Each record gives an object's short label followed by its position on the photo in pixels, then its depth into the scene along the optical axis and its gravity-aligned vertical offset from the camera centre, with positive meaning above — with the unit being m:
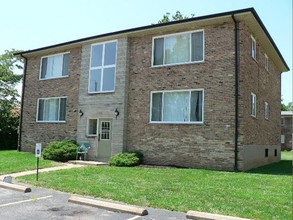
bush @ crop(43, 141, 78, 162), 16.25 -0.95
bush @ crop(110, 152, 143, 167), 14.38 -1.09
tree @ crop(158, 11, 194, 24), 38.75 +14.56
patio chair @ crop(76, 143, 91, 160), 16.81 -0.85
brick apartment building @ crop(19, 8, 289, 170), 13.60 +2.11
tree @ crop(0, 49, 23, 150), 33.09 +5.48
